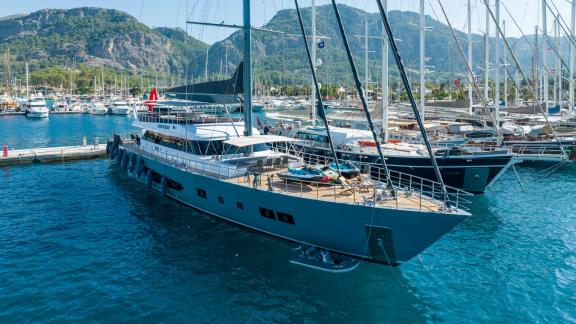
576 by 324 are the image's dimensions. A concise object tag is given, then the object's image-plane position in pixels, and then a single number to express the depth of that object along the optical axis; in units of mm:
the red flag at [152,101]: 32481
